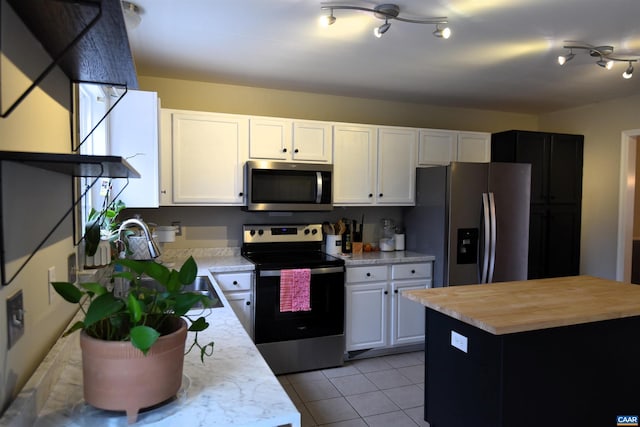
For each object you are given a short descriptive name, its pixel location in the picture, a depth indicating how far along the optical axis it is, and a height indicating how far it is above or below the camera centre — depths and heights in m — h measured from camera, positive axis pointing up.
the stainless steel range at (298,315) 3.15 -0.91
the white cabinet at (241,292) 3.10 -0.70
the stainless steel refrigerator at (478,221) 3.51 -0.17
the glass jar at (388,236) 4.02 -0.36
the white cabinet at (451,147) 4.01 +0.54
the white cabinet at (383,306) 3.50 -0.92
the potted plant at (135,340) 0.86 -0.31
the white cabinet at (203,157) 3.18 +0.32
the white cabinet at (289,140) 3.42 +0.51
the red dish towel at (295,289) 3.17 -0.69
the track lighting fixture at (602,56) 2.66 +1.00
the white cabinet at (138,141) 2.64 +0.36
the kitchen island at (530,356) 1.89 -0.76
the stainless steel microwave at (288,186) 3.33 +0.11
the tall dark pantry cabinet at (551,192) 4.13 +0.10
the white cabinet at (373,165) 3.70 +0.33
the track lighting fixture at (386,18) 2.13 +0.98
